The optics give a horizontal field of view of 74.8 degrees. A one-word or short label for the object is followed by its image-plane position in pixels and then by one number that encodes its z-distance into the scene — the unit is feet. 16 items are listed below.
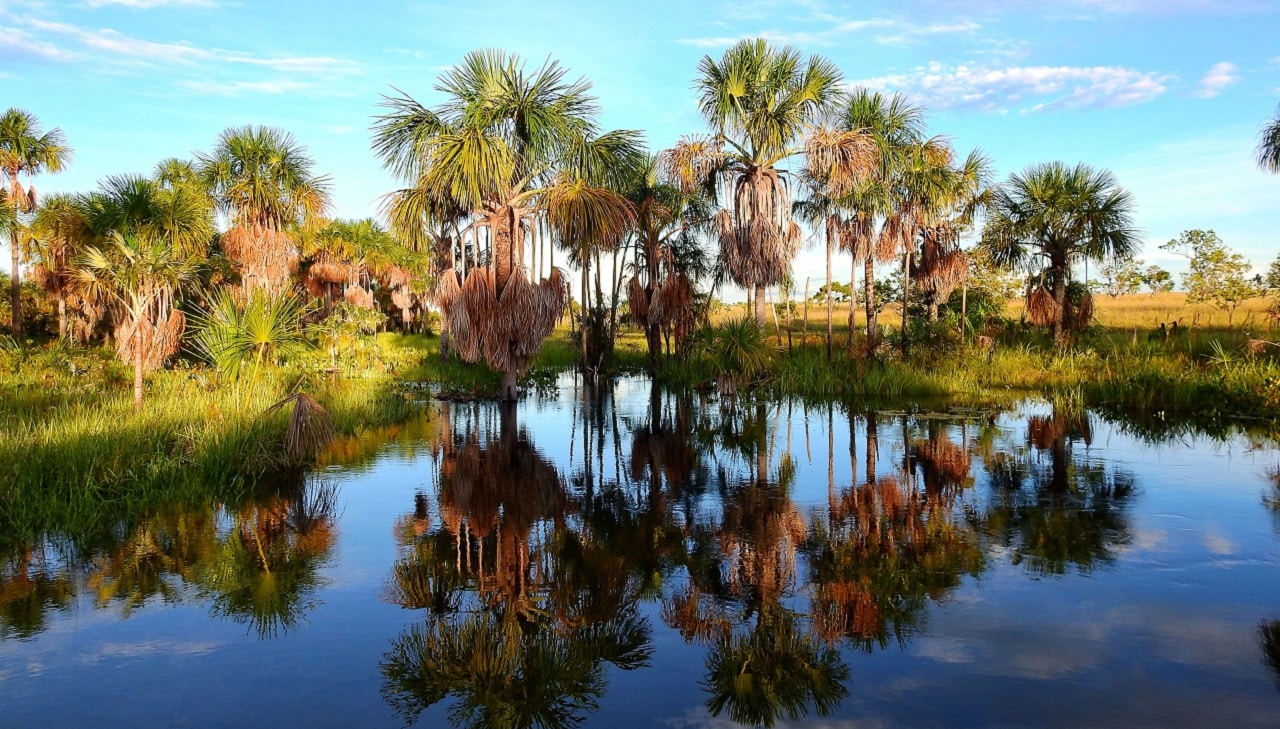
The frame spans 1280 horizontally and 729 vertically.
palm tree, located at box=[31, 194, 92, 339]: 102.47
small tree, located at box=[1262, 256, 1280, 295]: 109.06
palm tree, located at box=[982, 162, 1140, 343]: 84.48
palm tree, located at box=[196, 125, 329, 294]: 105.09
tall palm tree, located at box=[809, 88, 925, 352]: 86.58
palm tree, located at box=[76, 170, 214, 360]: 55.80
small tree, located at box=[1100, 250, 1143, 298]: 180.45
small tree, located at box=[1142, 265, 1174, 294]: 201.48
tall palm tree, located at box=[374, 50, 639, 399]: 61.16
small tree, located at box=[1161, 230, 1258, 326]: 110.52
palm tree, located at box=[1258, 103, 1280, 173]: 69.05
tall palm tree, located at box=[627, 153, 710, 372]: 87.56
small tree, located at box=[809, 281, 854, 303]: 223.10
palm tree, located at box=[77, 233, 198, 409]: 47.01
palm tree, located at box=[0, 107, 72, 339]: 104.63
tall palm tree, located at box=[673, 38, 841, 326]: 78.59
